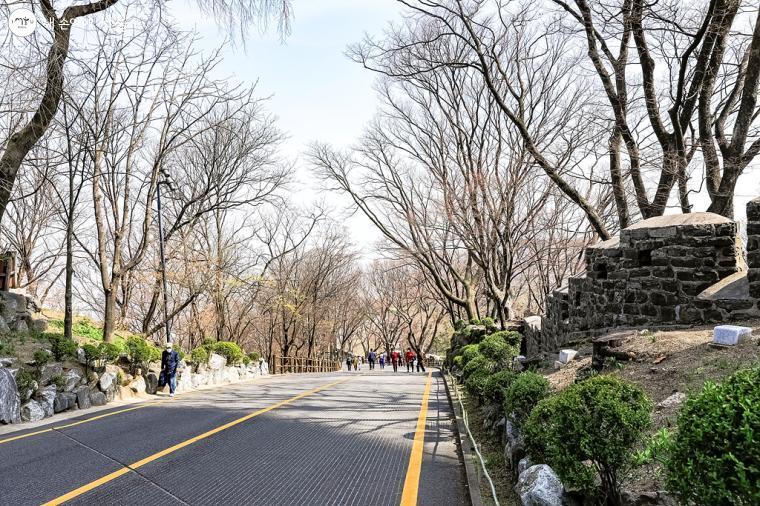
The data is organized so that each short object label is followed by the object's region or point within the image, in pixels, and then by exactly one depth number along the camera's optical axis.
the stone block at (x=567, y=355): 9.71
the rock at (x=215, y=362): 20.12
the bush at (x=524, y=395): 6.11
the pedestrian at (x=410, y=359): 36.75
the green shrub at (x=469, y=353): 14.70
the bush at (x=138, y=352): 14.89
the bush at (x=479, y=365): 11.51
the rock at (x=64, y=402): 11.43
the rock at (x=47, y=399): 10.87
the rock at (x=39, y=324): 16.29
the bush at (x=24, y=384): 10.52
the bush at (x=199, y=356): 18.77
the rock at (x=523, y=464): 5.01
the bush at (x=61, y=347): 12.60
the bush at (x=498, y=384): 8.16
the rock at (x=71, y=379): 11.98
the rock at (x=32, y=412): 10.32
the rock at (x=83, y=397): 12.10
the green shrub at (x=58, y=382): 11.66
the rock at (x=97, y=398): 12.57
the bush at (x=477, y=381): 10.20
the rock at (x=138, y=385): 14.53
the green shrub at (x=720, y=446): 2.42
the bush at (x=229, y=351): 21.88
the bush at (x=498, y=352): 12.07
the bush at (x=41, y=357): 11.77
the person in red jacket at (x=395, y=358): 36.00
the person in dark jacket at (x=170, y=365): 15.12
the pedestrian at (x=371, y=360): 40.81
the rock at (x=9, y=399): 9.75
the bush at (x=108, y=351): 13.50
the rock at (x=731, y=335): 6.60
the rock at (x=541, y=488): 3.94
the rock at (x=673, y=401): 5.32
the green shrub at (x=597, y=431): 3.84
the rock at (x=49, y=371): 11.60
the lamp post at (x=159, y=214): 19.45
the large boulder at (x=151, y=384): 15.41
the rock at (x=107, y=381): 13.09
